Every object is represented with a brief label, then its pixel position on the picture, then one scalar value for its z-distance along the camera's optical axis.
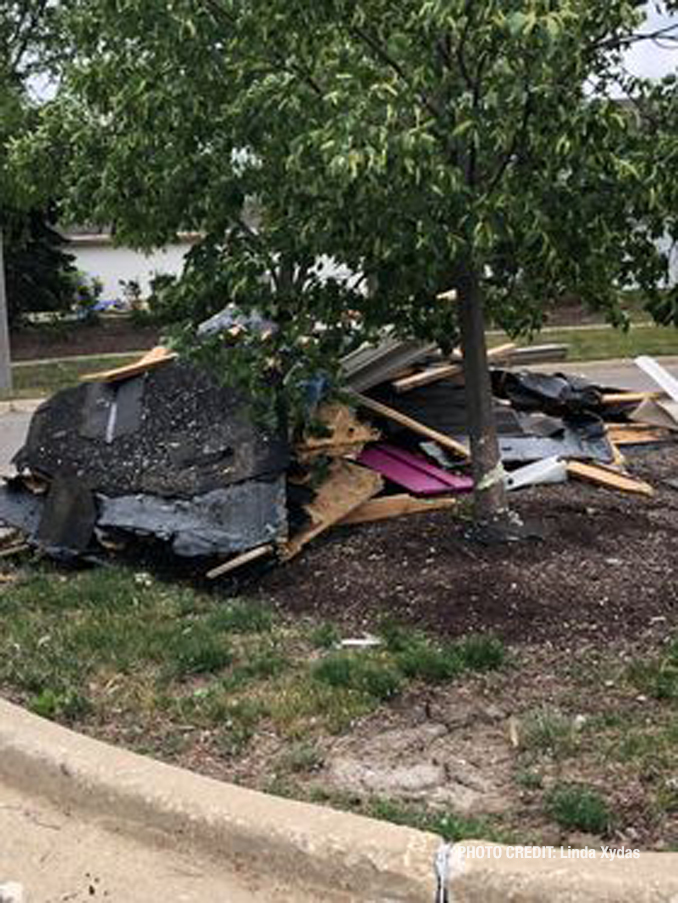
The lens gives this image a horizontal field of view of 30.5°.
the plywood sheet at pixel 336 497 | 6.13
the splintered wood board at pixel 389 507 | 6.59
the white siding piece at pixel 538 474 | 7.25
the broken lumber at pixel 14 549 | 6.57
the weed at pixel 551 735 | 3.82
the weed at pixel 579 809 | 3.32
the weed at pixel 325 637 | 4.92
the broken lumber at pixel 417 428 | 7.39
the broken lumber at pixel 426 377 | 7.86
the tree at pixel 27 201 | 15.73
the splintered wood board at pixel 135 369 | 7.29
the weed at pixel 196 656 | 4.68
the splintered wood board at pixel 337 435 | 6.38
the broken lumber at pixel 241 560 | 5.79
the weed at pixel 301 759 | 3.80
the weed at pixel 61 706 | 4.28
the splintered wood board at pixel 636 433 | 9.02
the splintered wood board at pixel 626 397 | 9.46
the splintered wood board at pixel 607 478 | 7.36
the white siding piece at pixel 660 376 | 9.05
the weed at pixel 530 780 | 3.62
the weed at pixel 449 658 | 4.48
